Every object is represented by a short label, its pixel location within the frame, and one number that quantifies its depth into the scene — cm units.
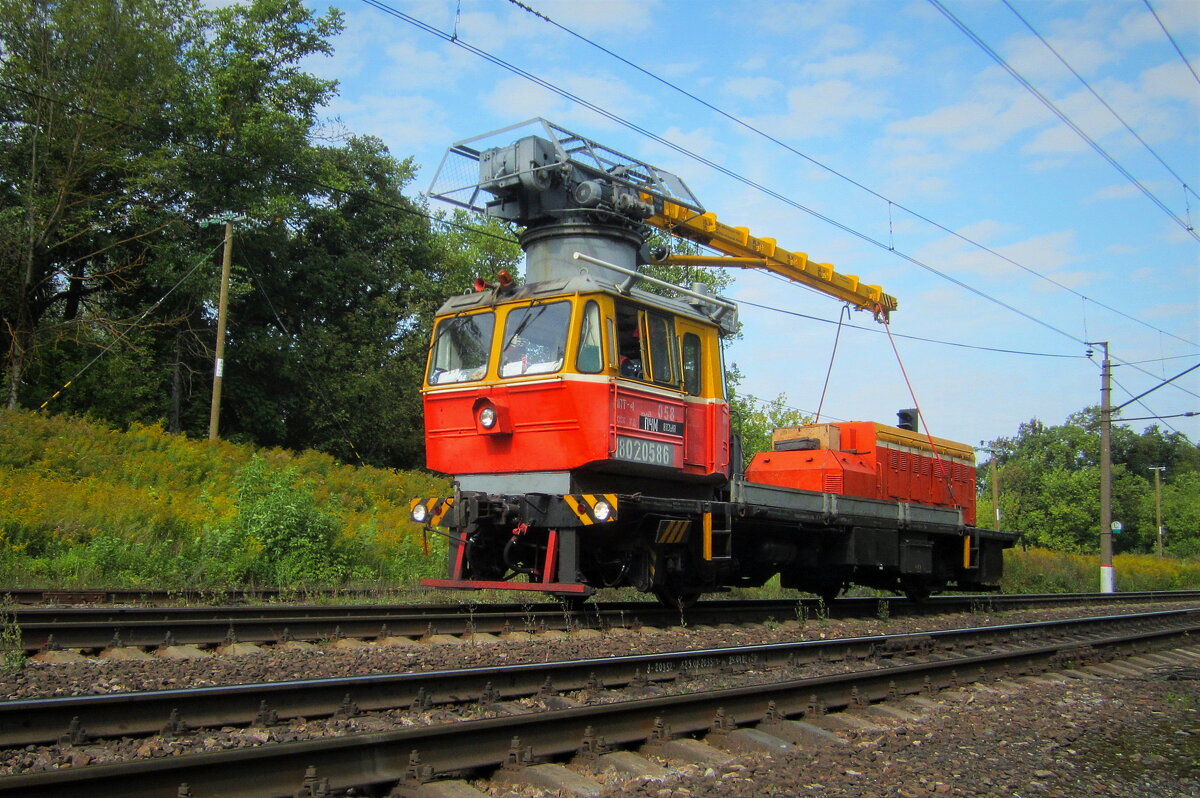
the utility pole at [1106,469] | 2592
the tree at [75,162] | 2208
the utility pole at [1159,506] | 5319
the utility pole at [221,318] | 2050
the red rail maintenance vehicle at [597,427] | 931
